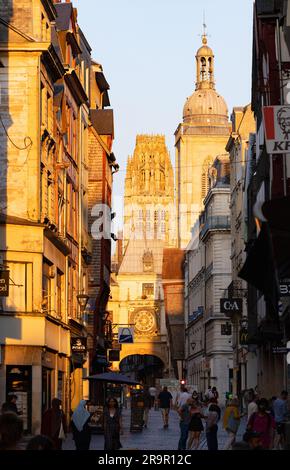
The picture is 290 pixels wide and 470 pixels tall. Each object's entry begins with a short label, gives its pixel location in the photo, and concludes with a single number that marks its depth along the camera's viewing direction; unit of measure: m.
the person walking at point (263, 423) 24.48
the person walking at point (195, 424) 32.18
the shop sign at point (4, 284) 32.53
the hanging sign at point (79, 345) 47.66
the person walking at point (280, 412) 34.06
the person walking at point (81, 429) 24.97
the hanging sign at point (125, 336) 72.88
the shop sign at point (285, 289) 25.84
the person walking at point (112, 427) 26.05
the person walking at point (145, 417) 56.94
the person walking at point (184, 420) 32.25
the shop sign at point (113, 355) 69.55
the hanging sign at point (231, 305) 71.50
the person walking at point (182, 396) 40.61
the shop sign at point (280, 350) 37.44
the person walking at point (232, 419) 29.84
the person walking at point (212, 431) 29.28
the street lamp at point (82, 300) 49.26
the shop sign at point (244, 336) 66.09
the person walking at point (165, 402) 54.31
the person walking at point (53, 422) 25.11
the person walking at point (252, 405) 32.34
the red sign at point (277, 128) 26.75
